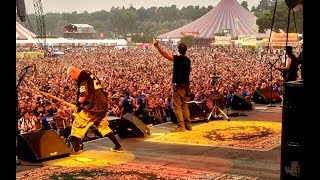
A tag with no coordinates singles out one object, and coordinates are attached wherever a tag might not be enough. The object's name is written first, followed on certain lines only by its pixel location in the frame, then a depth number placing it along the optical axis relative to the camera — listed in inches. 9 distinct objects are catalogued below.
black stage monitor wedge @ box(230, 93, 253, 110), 491.8
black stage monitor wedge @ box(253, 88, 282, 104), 553.3
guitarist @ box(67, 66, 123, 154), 261.7
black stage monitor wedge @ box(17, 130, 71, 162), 247.0
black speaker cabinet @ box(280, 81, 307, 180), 134.6
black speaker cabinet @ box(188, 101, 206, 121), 395.9
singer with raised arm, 333.1
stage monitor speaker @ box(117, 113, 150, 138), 323.6
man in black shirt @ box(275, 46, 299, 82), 400.6
